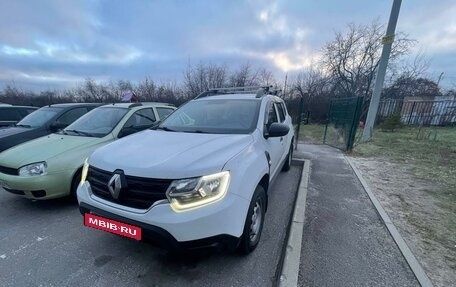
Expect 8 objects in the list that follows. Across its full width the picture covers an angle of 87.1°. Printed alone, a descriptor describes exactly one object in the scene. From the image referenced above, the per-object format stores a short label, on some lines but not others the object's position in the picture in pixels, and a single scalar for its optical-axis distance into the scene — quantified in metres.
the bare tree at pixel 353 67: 23.22
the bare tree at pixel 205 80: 22.86
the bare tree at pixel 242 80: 22.68
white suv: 2.01
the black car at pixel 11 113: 7.38
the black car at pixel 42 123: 5.09
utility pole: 8.61
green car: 3.39
